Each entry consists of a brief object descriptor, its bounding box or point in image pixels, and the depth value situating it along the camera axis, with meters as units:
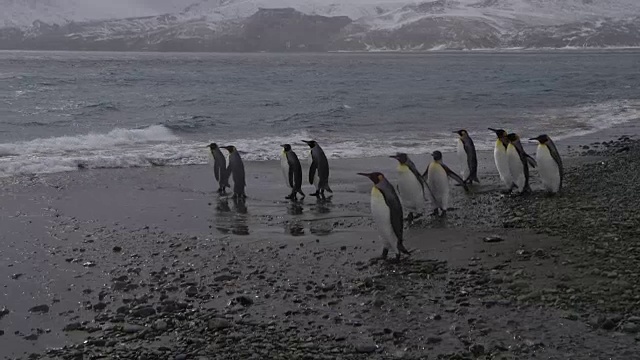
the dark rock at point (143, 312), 4.68
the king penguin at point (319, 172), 9.11
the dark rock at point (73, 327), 4.52
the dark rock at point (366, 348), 4.10
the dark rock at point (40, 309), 4.86
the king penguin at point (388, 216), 6.10
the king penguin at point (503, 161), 9.03
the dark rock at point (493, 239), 6.34
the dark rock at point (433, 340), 4.17
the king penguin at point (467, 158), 9.78
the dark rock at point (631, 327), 4.14
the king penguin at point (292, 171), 9.12
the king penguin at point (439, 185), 7.81
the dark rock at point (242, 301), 4.90
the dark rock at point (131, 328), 4.43
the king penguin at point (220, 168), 9.63
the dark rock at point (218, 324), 4.46
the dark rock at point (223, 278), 5.43
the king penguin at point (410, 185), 7.50
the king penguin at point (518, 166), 8.77
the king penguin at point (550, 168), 8.63
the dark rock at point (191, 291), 5.09
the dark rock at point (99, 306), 4.86
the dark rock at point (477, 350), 3.99
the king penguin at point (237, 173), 9.31
